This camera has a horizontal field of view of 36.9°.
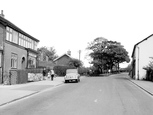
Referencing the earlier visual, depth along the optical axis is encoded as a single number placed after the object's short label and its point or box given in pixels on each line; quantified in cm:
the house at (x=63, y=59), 8506
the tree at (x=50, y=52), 10886
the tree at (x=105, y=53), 6850
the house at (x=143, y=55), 3831
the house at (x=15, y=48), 2381
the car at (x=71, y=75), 2999
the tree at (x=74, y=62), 6219
